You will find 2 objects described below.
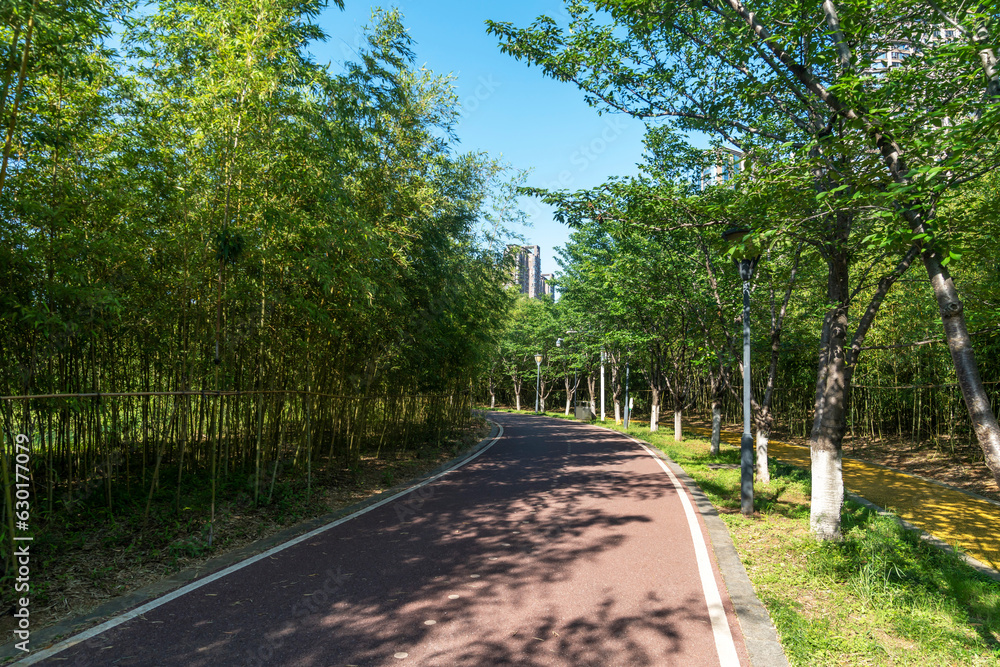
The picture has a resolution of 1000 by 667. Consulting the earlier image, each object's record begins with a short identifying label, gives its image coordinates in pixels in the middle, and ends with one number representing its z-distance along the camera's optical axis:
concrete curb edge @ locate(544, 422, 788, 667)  3.35
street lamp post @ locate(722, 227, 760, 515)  7.20
